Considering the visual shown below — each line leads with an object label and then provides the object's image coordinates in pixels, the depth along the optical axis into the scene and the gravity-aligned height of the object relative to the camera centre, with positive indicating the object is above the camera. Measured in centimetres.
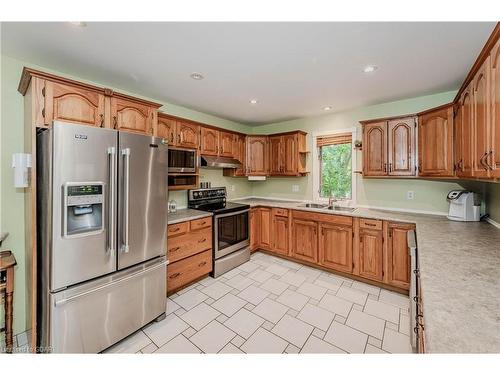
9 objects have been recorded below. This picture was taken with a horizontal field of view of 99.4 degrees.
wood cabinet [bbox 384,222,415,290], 251 -82
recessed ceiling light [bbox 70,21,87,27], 144 +113
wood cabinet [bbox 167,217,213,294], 249 -80
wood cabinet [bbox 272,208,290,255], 353 -74
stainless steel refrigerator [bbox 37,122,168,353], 149 -36
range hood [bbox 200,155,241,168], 319 +42
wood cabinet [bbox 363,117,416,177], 269 +53
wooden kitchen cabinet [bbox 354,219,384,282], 268 -82
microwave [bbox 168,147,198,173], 274 +38
